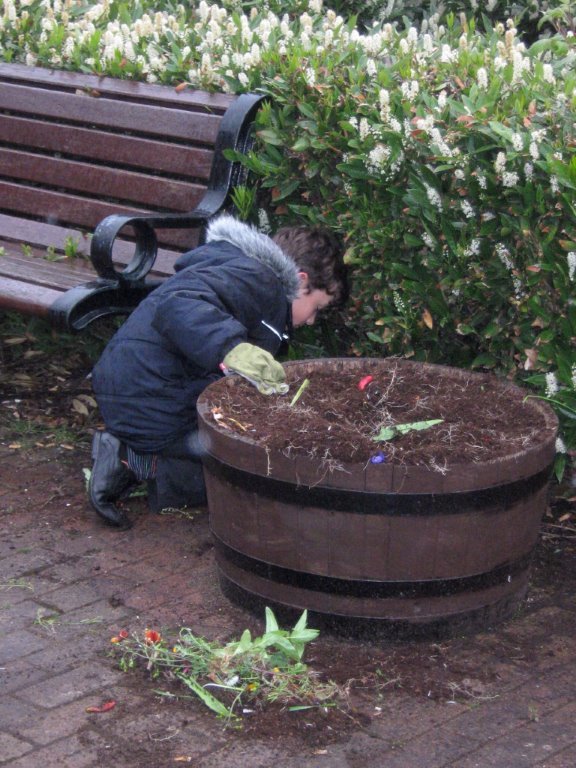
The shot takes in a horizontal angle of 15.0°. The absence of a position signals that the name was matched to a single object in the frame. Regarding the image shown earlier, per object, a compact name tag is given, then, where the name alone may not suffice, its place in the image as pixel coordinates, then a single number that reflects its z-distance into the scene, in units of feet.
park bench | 27.39
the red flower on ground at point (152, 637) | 20.08
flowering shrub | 22.44
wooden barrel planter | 18.94
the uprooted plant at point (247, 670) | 18.62
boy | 24.29
